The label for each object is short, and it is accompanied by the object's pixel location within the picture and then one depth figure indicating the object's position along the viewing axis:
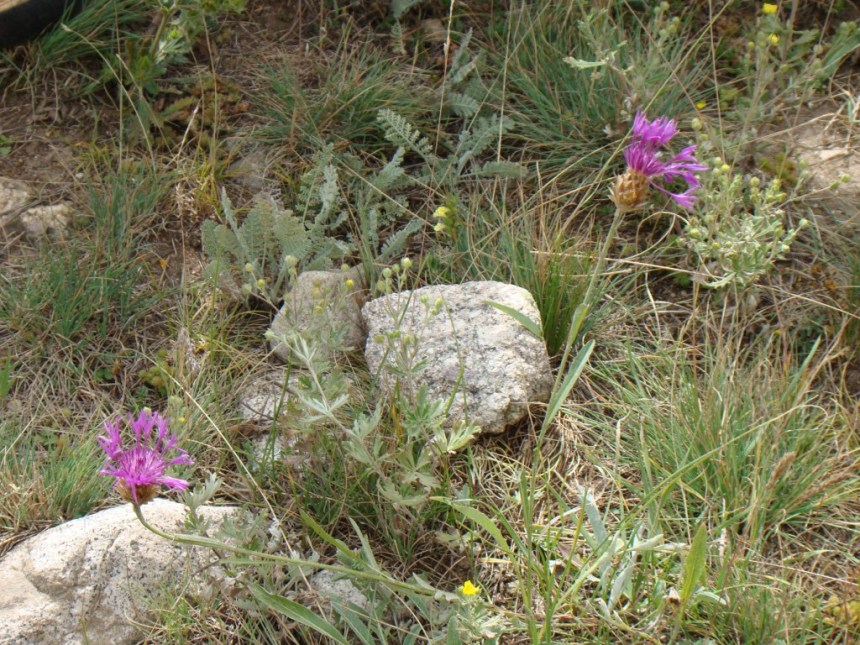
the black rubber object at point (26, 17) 3.06
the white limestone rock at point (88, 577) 1.93
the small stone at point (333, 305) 2.45
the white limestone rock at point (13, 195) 2.87
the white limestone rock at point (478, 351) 2.29
